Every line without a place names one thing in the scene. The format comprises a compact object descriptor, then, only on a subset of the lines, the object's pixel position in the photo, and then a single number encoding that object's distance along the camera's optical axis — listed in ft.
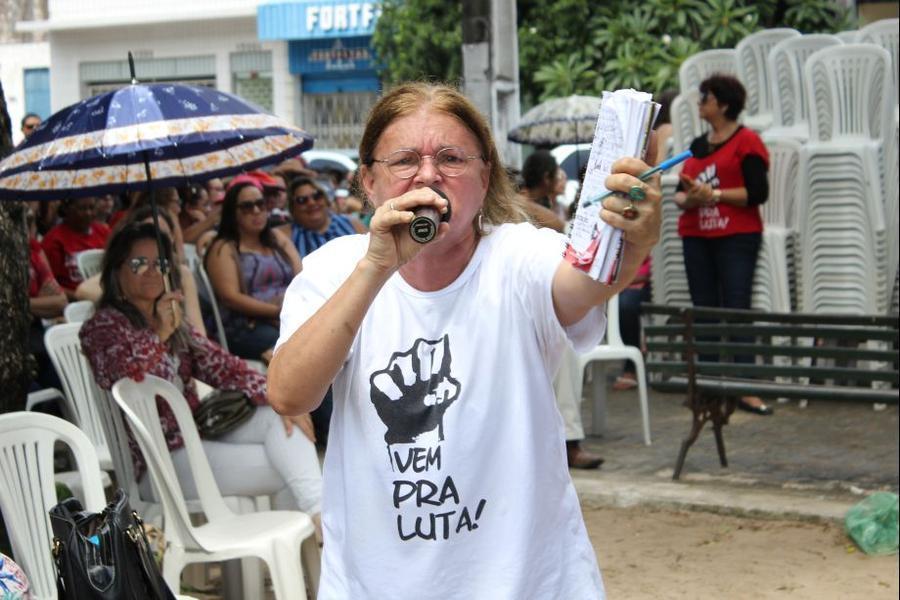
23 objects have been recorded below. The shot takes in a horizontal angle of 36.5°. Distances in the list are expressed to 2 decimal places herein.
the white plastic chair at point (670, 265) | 32.01
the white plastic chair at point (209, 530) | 15.51
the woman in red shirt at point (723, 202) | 27.94
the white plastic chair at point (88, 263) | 26.68
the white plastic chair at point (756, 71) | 33.75
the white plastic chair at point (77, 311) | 22.53
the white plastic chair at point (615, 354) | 27.26
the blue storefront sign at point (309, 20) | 90.17
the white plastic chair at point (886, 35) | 33.09
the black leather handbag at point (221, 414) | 17.54
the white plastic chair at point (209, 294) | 25.66
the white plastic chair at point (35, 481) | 13.93
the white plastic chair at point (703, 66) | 33.88
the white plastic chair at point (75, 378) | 20.29
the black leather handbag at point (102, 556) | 10.73
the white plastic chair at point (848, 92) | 29.63
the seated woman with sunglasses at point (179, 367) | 17.19
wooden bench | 22.16
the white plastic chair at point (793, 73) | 32.37
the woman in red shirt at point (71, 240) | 27.89
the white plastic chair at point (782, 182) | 30.50
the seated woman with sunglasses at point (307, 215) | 28.22
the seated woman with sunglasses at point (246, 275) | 25.49
